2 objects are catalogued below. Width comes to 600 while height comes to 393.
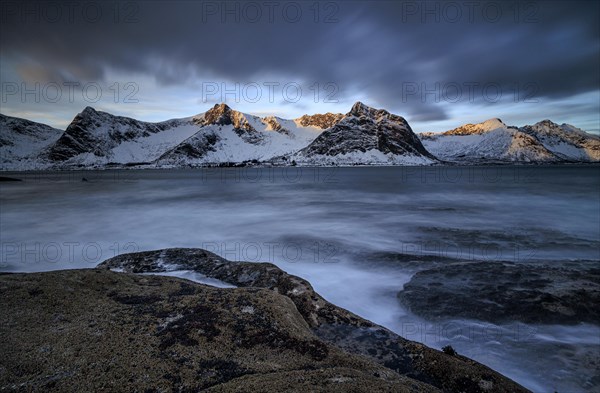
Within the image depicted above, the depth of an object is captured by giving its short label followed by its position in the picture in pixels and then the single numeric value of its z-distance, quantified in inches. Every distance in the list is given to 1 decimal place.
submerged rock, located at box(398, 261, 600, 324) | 207.5
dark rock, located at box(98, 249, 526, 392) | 106.7
